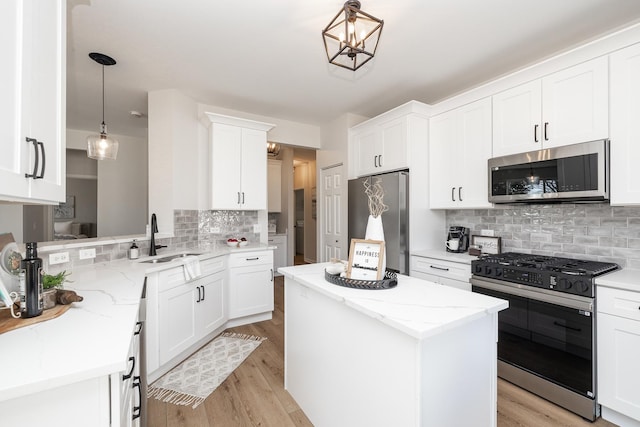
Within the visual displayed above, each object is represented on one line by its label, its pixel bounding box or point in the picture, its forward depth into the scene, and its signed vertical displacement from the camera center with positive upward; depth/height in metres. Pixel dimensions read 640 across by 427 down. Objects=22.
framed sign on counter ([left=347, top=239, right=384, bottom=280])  1.59 -0.26
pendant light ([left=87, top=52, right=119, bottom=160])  2.89 +0.66
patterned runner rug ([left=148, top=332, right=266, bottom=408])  2.13 -1.31
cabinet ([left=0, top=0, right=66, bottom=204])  0.86 +0.38
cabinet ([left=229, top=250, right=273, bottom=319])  3.31 -0.81
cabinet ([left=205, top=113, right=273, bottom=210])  3.47 +0.62
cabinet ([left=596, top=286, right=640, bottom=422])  1.72 -0.83
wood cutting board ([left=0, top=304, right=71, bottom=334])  1.06 -0.41
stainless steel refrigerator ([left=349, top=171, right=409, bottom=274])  3.14 -0.07
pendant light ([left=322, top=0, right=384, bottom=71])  1.56 +1.36
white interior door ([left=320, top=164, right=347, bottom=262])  4.11 -0.03
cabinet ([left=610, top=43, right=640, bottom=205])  1.88 +0.58
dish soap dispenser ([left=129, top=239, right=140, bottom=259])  2.62 -0.35
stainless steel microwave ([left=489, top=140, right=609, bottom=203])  2.02 +0.30
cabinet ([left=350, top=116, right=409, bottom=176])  3.27 +0.81
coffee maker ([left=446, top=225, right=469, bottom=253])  3.16 -0.30
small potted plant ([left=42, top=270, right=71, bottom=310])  1.26 -0.33
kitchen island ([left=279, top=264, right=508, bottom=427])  1.16 -0.64
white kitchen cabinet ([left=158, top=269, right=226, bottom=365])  2.37 -0.90
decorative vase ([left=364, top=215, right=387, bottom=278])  1.68 -0.09
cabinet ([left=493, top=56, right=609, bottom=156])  2.04 +0.79
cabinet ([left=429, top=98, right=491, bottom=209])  2.78 +0.58
